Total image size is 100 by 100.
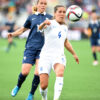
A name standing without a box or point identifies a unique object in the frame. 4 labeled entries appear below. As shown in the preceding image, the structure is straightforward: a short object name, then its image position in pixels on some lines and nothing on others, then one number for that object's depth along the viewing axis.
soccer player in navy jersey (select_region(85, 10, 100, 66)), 34.12
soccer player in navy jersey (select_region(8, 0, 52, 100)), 17.05
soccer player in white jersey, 14.73
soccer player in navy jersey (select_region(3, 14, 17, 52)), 45.92
